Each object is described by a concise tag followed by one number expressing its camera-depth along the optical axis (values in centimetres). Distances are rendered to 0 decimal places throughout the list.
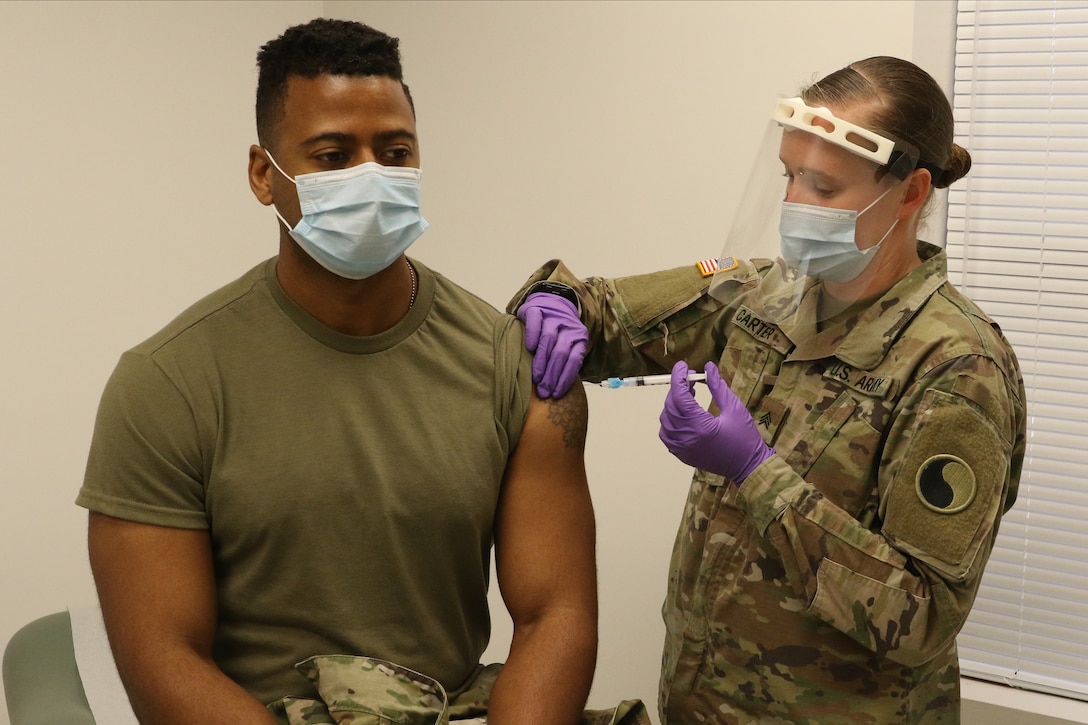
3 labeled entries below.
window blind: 237
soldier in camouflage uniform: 152
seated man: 143
